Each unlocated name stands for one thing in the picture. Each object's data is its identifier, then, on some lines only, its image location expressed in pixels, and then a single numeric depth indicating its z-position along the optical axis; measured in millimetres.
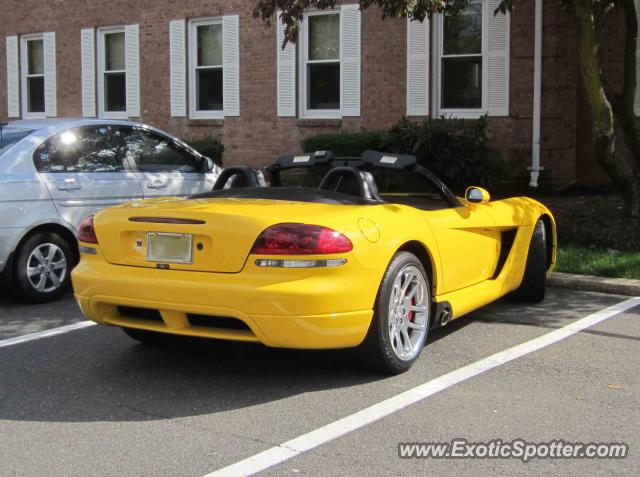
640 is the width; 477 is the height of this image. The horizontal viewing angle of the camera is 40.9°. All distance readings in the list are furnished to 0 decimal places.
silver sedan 7164
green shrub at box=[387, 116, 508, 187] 12922
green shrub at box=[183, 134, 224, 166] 16078
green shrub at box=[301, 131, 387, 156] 14094
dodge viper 4605
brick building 13859
